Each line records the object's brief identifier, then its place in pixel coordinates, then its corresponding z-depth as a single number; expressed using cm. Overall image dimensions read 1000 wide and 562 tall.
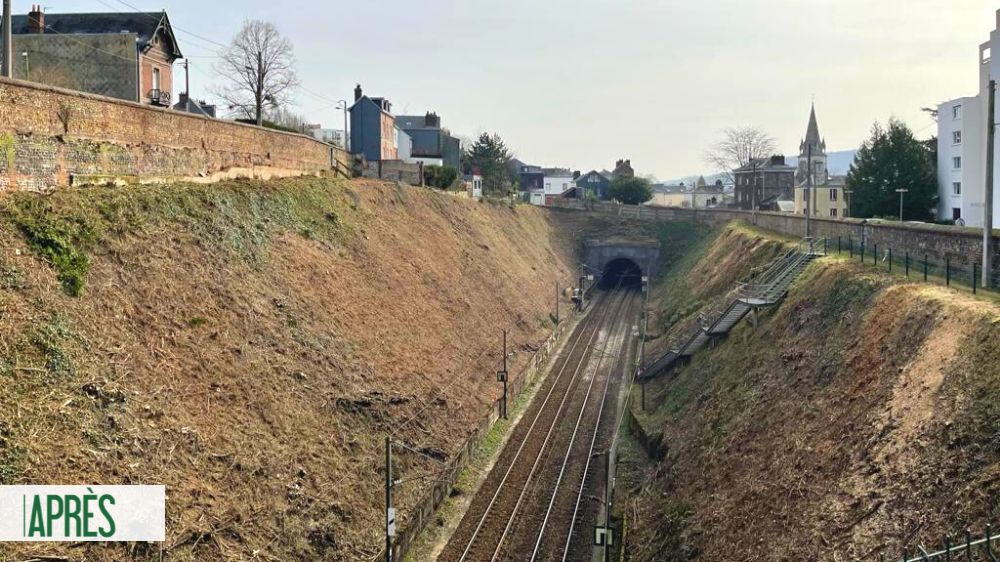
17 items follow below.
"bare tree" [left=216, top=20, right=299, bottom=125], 5500
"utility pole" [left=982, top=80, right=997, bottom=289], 2186
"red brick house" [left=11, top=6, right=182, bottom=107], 3953
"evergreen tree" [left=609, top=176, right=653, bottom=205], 9988
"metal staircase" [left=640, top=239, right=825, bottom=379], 3253
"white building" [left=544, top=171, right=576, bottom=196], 15700
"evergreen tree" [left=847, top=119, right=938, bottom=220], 5769
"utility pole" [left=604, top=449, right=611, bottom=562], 2005
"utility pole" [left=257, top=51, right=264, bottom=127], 5469
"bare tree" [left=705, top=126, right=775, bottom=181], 12700
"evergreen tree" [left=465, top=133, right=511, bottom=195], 9969
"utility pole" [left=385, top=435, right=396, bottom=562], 1802
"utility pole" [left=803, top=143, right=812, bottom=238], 4012
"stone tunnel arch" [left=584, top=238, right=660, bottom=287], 7762
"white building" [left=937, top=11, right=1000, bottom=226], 5147
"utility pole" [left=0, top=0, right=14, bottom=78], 2161
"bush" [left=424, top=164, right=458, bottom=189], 6119
